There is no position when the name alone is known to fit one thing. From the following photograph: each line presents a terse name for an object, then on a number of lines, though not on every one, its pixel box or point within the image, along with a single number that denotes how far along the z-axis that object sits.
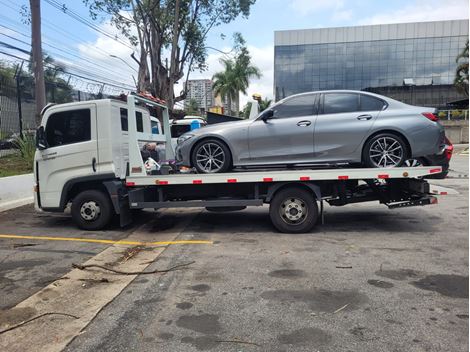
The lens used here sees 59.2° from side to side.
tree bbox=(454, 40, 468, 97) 38.44
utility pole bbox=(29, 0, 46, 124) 11.05
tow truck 6.95
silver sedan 6.55
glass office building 65.69
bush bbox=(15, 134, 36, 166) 13.05
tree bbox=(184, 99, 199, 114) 66.69
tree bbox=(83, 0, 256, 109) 16.61
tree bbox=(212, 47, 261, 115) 44.56
